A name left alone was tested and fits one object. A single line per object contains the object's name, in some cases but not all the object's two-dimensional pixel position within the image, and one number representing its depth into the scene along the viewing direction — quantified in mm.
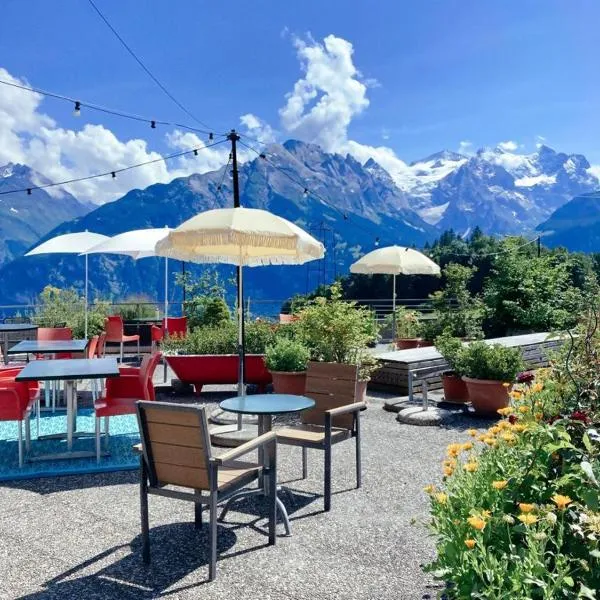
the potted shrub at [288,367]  6824
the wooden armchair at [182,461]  2918
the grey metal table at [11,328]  8198
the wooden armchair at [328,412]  4025
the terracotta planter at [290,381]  6809
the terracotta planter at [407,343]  11023
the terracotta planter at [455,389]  6973
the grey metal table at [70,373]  4574
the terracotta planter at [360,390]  6392
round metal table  3598
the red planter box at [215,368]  7543
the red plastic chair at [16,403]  4598
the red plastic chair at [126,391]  4832
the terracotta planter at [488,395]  6359
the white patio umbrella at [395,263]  11227
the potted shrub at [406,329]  11269
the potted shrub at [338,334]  6914
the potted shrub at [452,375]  6934
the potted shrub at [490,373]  6339
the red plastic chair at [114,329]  10188
